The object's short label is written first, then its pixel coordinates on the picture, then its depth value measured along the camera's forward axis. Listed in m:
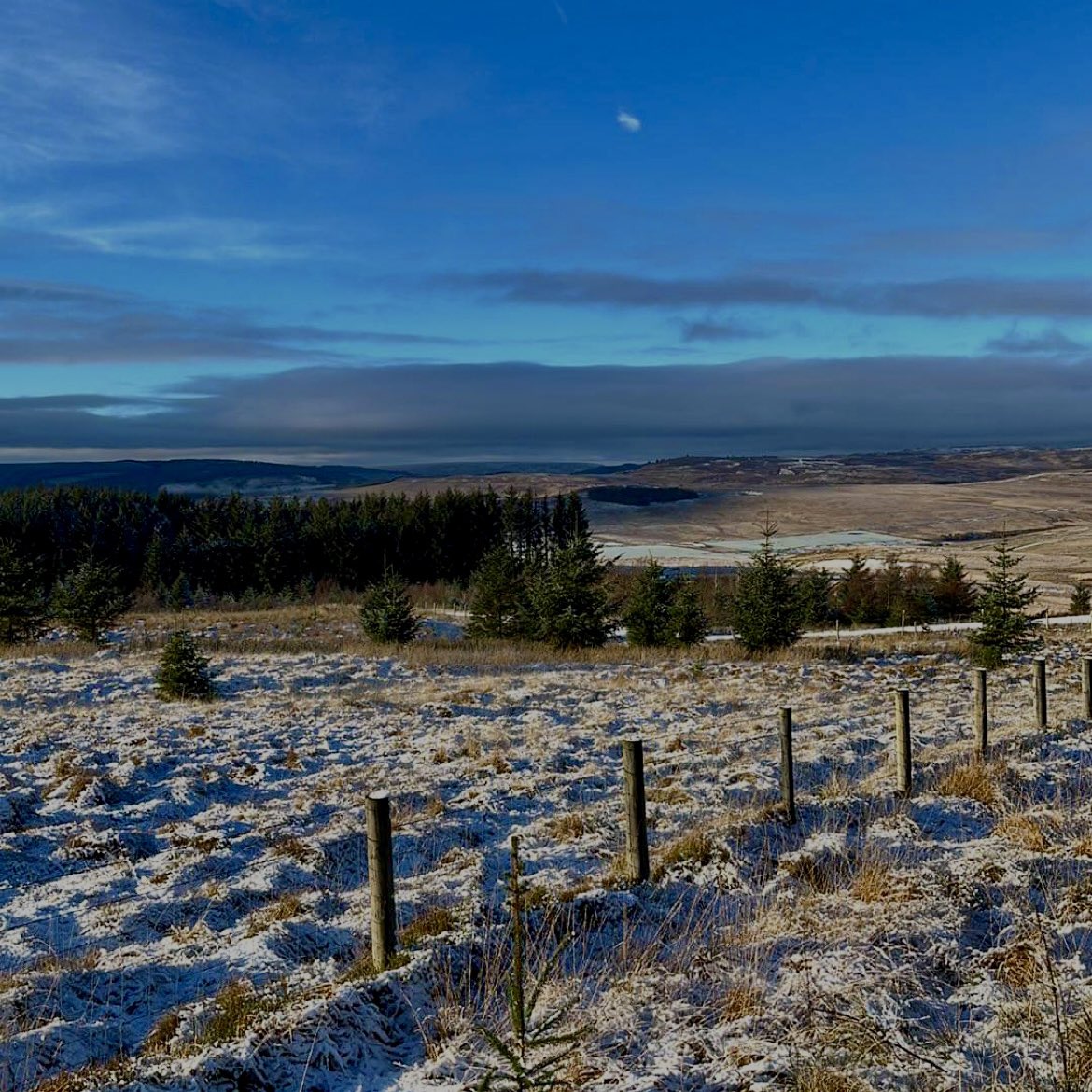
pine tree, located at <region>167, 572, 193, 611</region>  49.47
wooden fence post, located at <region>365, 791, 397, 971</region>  4.88
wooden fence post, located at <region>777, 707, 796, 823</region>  7.56
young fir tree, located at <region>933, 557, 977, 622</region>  49.76
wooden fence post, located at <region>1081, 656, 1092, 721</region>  11.88
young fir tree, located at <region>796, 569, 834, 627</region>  41.88
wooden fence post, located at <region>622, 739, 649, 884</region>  6.04
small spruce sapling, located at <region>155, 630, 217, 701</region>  16.25
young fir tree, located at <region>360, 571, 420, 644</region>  26.34
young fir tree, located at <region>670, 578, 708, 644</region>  28.06
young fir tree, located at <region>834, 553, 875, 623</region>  48.84
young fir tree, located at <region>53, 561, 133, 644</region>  26.78
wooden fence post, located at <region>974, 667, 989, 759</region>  9.78
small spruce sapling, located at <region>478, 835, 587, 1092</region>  3.04
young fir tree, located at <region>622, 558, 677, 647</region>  28.53
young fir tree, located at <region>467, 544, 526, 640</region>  30.38
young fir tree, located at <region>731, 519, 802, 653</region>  25.11
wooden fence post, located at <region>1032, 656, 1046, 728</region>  11.31
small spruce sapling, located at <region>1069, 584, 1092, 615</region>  47.28
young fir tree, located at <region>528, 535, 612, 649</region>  25.92
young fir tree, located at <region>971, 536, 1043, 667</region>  21.23
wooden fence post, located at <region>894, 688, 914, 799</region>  8.04
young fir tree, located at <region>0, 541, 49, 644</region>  26.58
